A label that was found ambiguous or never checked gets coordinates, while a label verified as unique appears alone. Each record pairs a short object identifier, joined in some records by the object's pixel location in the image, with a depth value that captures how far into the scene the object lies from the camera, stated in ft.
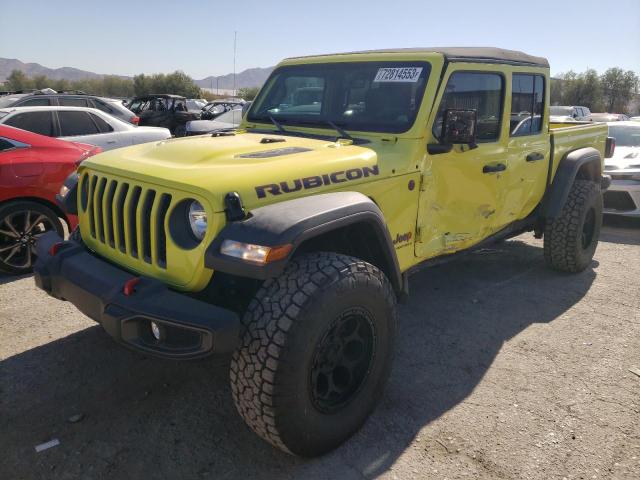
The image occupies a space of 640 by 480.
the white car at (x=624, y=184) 24.14
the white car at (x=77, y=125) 23.75
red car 15.55
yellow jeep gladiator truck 7.54
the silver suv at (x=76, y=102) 33.12
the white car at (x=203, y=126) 35.29
